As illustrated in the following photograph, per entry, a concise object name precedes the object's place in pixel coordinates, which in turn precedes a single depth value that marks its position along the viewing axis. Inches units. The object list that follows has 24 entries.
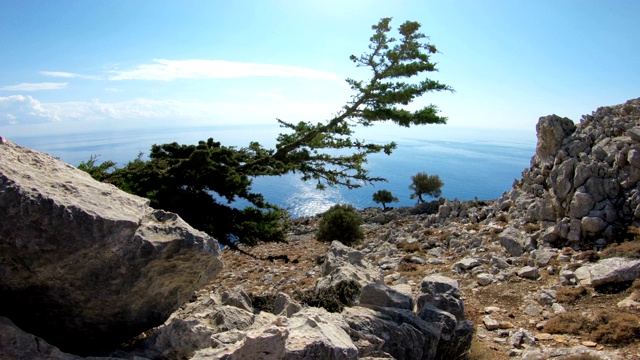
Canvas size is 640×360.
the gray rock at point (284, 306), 270.8
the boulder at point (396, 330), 266.2
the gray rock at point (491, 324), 406.3
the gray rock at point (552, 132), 749.3
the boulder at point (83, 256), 175.8
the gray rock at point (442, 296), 364.0
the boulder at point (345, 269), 379.2
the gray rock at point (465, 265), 594.5
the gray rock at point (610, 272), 444.8
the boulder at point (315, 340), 181.2
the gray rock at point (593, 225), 581.9
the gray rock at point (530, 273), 525.4
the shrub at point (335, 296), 336.5
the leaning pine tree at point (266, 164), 459.5
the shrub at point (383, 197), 1764.3
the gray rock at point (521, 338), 364.8
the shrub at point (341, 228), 964.0
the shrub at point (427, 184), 1707.7
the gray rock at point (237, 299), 287.4
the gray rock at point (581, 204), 609.3
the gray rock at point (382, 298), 327.6
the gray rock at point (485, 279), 528.7
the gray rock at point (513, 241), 630.5
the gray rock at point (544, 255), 559.5
